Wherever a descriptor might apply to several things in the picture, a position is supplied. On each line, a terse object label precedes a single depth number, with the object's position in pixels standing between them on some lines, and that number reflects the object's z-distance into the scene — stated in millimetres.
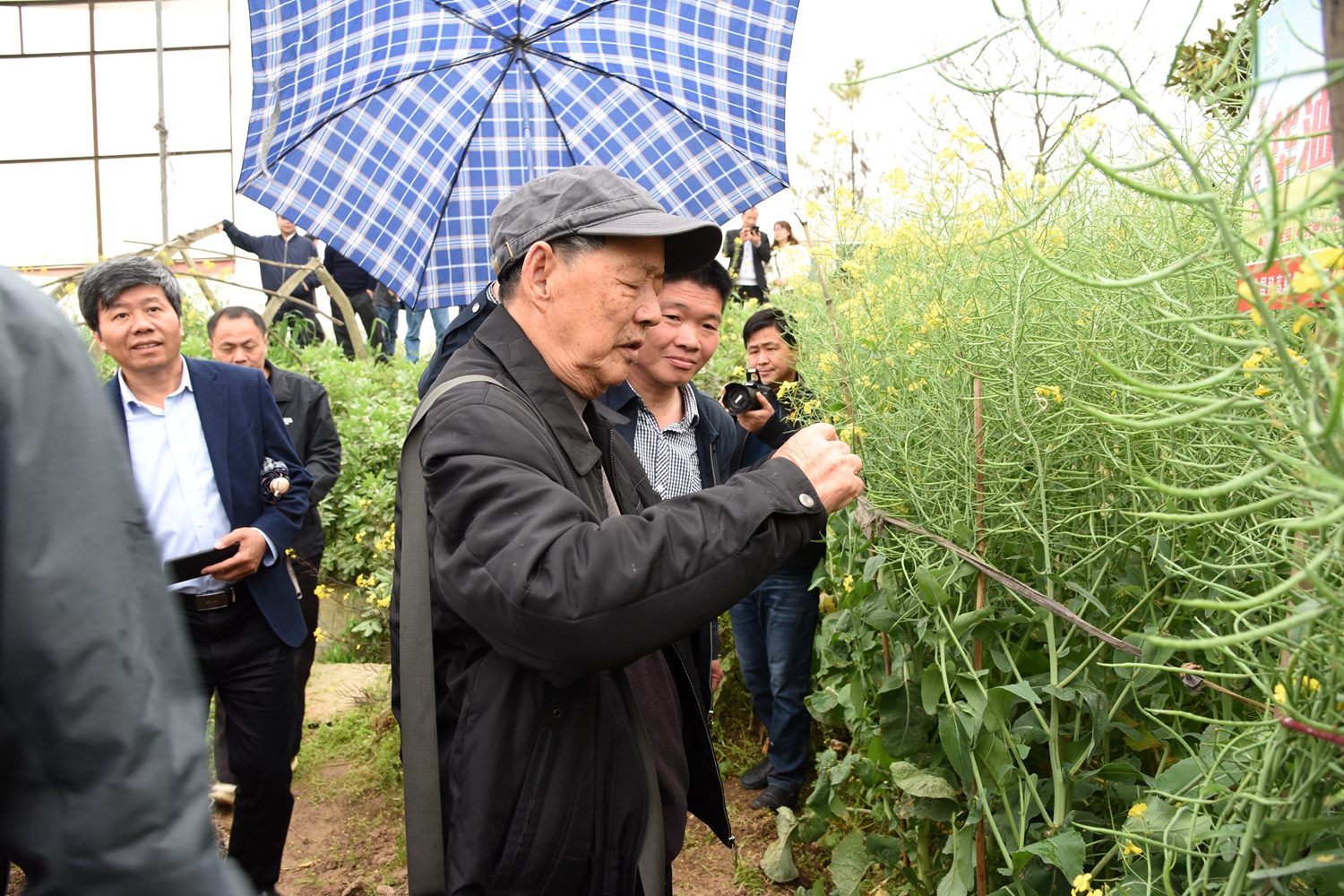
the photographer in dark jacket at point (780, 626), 3607
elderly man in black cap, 1319
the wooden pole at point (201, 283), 6414
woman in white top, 4363
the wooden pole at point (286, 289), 6566
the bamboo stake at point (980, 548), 1776
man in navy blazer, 2801
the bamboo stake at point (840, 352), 2076
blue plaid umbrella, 3270
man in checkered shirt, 2955
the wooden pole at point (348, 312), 7152
